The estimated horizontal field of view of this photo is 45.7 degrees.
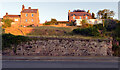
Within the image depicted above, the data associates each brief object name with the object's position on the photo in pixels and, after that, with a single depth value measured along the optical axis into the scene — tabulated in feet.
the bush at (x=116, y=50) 56.05
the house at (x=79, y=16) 208.38
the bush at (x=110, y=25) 100.22
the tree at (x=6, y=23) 113.31
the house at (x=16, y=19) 204.01
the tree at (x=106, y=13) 185.16
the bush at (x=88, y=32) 69.51
